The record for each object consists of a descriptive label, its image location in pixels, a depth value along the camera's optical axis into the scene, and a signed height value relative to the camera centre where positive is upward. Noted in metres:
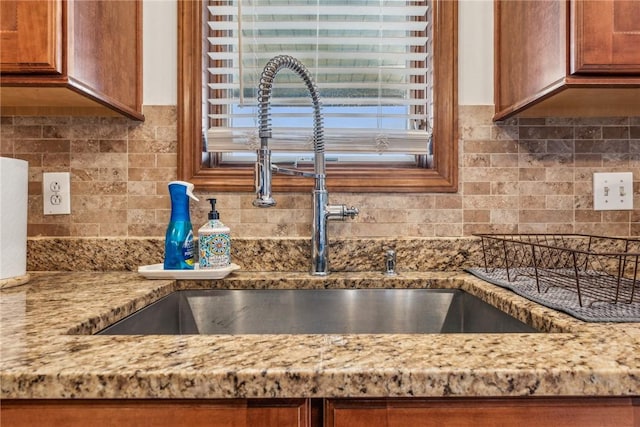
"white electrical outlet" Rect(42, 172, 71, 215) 1.18 +0.05
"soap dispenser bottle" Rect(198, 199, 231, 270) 1.04 -0.08
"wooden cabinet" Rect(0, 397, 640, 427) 0.47 -0.24
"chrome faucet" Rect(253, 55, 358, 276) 1.06 +0.04
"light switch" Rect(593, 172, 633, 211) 1.18 +0.06
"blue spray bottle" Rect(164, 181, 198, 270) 1.05 -0.06
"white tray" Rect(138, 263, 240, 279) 1.02 -0.16
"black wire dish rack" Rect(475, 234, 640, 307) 1.11 -0.13
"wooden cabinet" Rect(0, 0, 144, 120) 0.85 +0.36
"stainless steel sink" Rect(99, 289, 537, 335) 1.03 -0.26
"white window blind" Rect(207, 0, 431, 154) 1.25 +0.45
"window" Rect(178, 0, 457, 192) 1.20 +0.35
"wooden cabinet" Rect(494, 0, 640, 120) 0.84 +0.35
